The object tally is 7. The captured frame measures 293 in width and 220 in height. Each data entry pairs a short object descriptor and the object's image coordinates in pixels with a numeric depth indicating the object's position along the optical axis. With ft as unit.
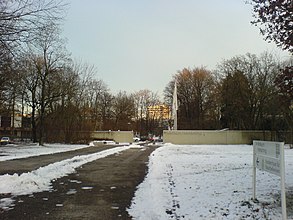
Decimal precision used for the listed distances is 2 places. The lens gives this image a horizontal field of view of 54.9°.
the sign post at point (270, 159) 16.22
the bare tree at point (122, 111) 233.06
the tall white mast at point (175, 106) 136.90
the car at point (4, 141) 151.74
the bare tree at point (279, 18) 23.52
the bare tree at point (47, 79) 119.18
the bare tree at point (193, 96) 195.72
